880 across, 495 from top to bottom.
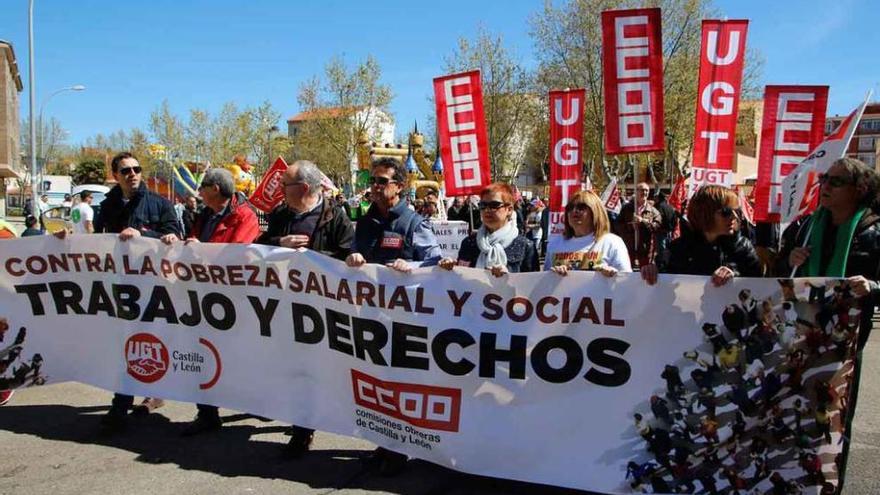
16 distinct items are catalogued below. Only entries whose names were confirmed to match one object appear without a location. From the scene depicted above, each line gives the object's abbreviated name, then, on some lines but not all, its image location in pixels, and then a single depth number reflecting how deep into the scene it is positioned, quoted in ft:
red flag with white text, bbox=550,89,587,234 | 30.81
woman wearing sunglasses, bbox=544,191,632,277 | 13.65
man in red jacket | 16.28
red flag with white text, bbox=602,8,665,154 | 19.77
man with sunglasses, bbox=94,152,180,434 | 17.30
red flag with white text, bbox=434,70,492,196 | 24.26
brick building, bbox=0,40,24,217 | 167.12
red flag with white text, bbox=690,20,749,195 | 20.29
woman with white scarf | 14.19
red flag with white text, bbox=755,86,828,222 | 20.34
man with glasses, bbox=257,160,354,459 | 14.75
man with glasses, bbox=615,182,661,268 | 29.09
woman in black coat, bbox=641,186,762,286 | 12.41
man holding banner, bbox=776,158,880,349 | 11.61
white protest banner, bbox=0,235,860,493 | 11.41
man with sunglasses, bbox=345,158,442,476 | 14.75
